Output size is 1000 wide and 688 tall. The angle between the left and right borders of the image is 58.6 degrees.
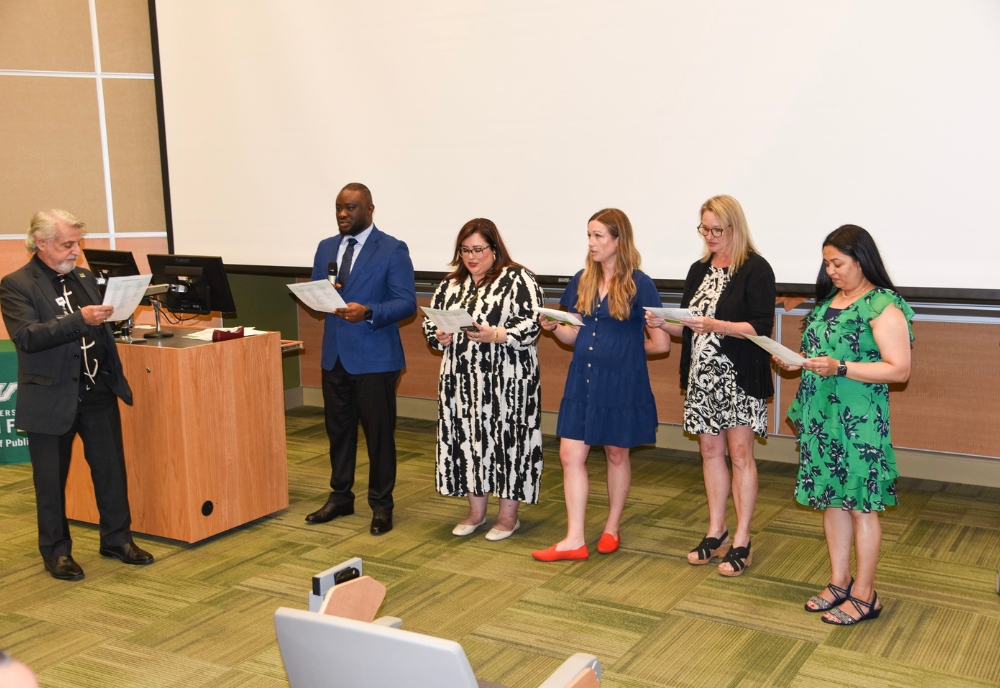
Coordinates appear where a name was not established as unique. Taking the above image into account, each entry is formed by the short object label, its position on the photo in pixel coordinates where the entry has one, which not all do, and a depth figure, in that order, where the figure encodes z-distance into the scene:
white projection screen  3.77
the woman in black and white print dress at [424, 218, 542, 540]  3.94
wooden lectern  4.10
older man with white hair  3.64
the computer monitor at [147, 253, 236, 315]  4.39
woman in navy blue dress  3.69
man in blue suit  4.16
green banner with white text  5.73
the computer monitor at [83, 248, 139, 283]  4.51
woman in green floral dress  2.98
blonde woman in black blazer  3.48
